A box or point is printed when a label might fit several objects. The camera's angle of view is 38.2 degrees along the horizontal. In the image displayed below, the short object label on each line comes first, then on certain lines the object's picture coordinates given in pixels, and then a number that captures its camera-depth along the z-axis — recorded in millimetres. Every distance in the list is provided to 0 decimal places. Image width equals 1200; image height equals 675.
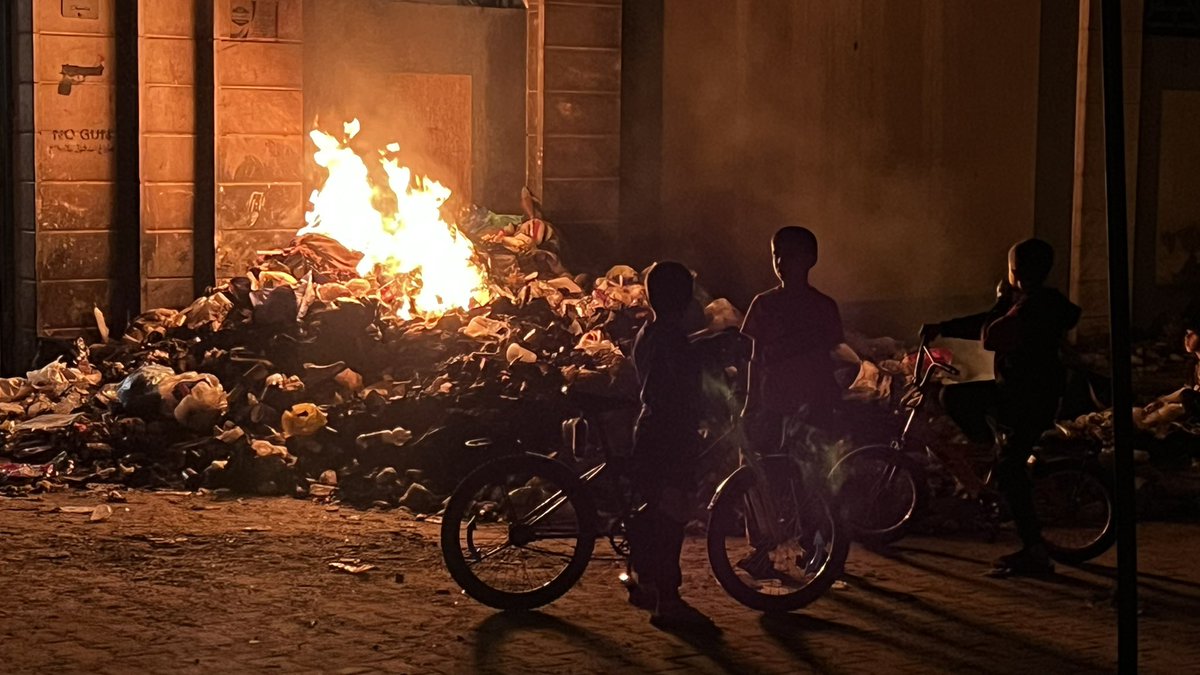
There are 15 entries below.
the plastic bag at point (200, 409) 11070
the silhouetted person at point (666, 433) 7527
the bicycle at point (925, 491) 8602
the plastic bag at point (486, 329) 12312
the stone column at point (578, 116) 14695
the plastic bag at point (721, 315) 13438
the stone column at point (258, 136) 13297
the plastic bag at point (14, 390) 12414
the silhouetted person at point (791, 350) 8188
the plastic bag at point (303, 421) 10969
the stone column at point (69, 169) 12922
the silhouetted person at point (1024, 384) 8445
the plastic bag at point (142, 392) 11211
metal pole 5625
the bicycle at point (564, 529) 7562
